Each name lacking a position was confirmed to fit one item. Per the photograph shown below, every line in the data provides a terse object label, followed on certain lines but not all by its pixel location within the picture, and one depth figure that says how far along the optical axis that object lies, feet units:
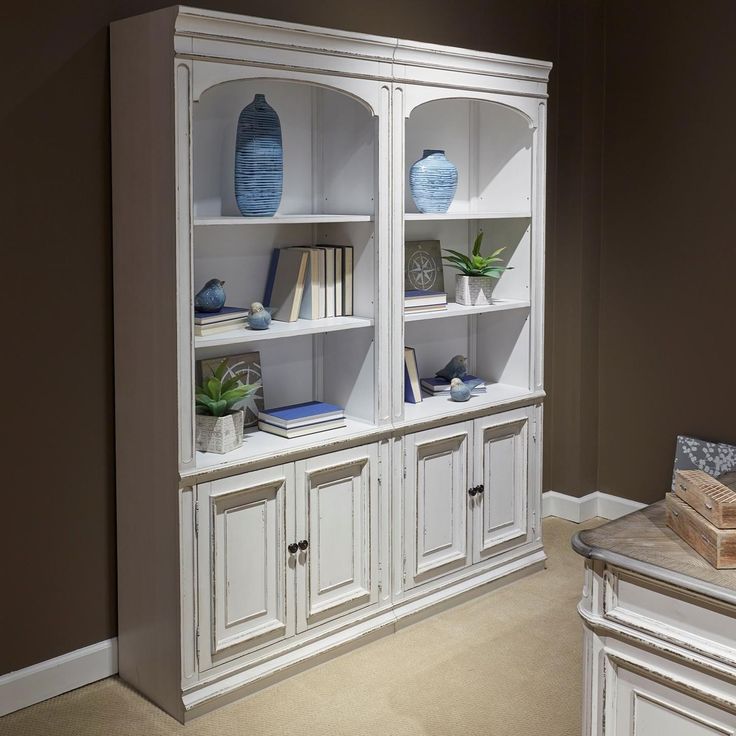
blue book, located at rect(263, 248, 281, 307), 10.71
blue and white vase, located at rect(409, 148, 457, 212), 11.50
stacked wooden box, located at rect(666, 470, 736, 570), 6.34
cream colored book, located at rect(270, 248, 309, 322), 10.38
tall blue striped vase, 9.70
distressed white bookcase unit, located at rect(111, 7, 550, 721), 8.94
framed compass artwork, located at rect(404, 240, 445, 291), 12.19
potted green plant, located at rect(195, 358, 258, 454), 9.51
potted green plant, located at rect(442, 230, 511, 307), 12.10
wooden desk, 6.22
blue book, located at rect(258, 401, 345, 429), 10.17
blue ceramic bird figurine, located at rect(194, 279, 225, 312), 9.70
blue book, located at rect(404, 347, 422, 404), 11.78
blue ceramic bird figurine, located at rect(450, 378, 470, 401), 11.82
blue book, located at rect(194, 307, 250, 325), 9.49
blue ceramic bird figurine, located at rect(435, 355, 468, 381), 12.51
